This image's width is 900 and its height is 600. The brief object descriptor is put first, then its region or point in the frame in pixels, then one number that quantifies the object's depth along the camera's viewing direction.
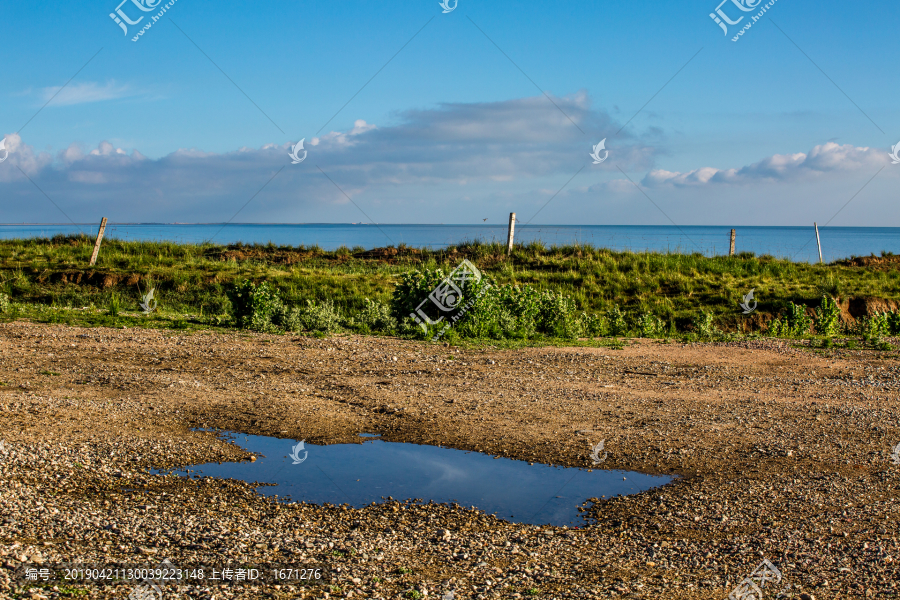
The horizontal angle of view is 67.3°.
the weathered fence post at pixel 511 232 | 24.76
